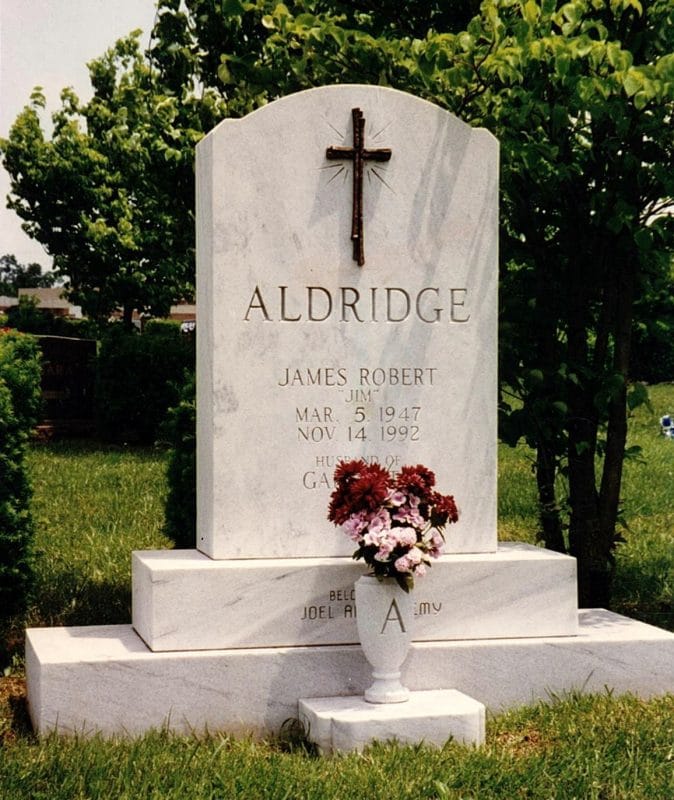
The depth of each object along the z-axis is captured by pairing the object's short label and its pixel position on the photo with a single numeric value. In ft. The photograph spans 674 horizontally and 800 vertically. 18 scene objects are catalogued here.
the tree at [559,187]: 20.98
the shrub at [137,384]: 51.83
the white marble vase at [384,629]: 17.04
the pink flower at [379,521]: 16.76
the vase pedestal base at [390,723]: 16.26
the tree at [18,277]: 244.01
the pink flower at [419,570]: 16.84
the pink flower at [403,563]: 16.74
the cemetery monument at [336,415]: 18.02
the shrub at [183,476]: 23.88
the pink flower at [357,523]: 16.85
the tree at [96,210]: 74.95
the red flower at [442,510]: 17.19
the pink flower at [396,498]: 16.89
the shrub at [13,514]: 21.04
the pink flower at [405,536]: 16.75
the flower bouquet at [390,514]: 16.76
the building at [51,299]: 209.50
